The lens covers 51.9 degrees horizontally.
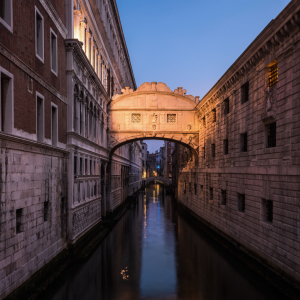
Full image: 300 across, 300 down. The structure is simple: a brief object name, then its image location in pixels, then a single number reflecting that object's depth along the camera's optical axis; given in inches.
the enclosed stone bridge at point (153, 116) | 1122.7
